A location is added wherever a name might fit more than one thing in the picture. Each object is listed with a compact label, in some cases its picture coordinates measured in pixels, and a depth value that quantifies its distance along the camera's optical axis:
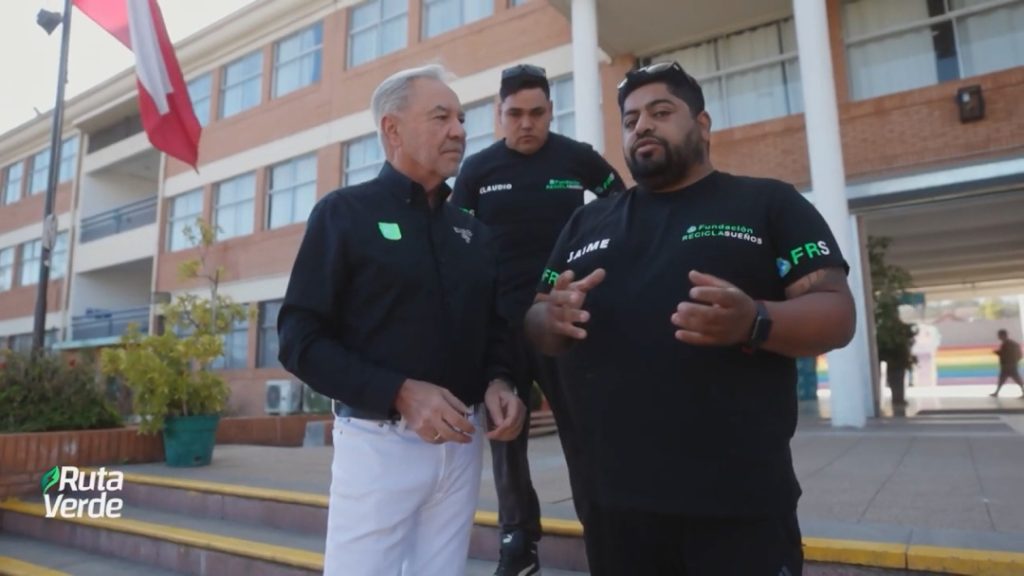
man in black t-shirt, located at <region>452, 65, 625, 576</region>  2.46
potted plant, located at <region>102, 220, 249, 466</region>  6.07
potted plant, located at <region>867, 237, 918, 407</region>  10.12
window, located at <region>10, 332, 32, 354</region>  21.50
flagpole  7.79
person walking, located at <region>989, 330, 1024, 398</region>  14.99
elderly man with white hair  1.58
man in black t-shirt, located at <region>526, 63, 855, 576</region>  1.32
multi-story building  8.32
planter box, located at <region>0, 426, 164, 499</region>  5.56
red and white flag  8.27
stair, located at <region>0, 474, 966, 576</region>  3.30
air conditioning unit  14.41
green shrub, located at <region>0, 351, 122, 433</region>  6.02
